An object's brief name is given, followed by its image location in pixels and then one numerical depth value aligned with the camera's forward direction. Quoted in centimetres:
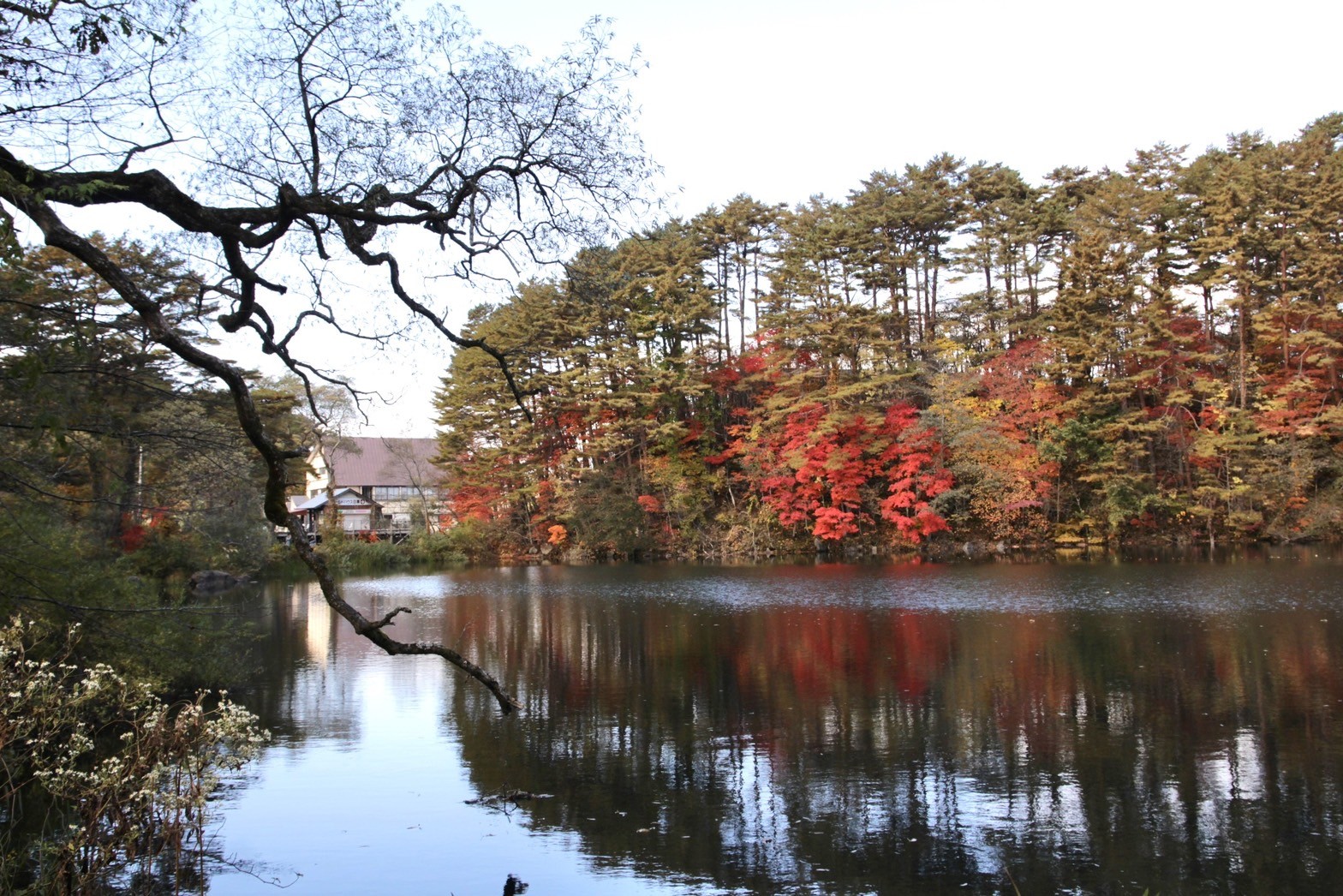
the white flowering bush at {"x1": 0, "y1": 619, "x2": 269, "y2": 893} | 474
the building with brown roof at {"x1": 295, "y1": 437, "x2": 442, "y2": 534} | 4716
